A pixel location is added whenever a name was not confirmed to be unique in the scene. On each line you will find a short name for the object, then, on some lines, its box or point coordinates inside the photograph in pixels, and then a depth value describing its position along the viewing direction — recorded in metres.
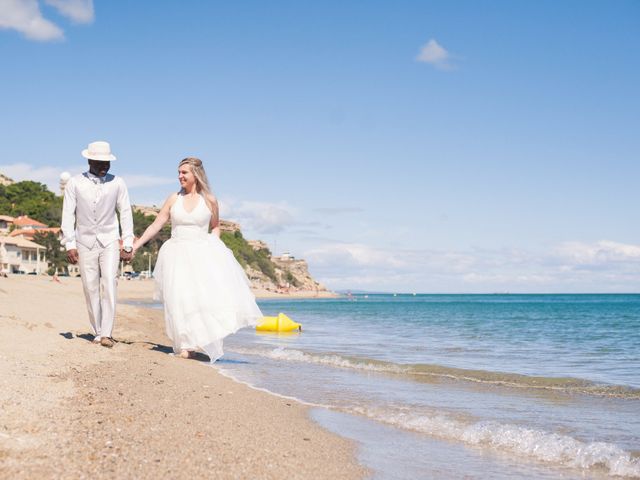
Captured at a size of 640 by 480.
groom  8.12
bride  8.63
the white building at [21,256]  69.94
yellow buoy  20.91
